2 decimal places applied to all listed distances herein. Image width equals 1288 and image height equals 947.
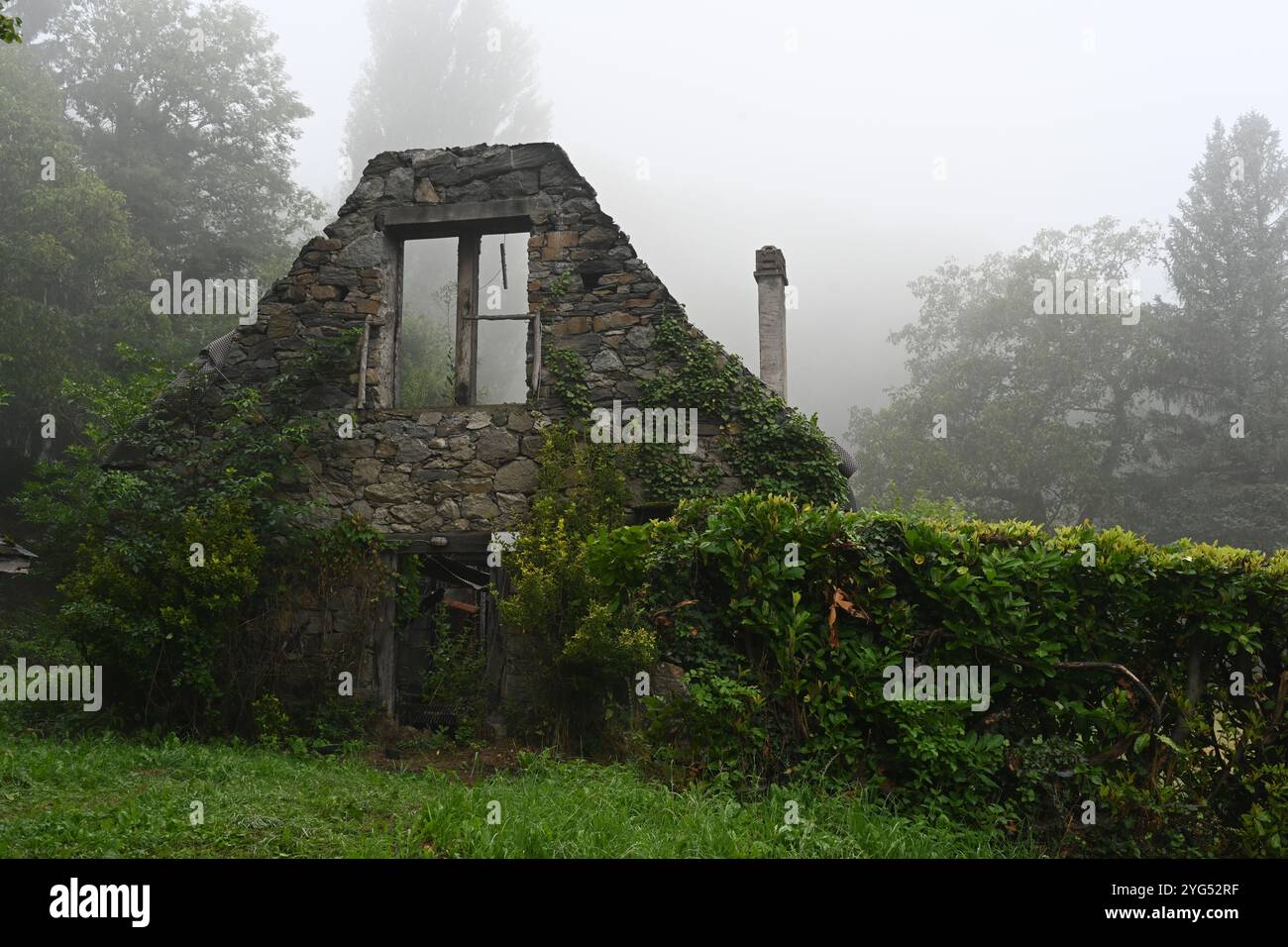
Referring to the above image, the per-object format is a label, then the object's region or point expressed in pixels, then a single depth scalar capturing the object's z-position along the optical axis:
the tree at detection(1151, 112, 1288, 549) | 26.64
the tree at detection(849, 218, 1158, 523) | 27.83
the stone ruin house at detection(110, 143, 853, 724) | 9.22
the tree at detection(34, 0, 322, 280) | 23.83
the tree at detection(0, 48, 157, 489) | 18.80
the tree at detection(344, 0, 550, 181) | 36.41
